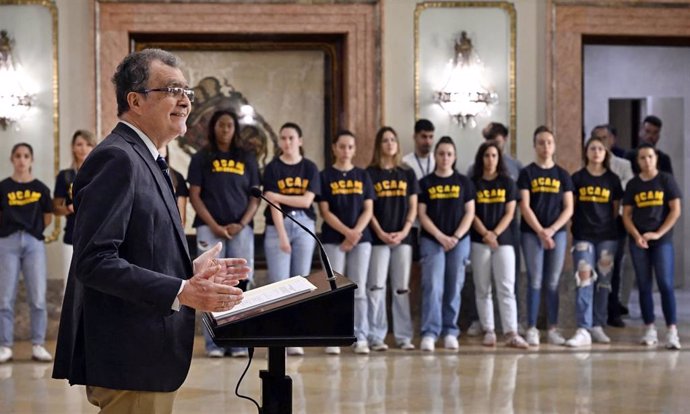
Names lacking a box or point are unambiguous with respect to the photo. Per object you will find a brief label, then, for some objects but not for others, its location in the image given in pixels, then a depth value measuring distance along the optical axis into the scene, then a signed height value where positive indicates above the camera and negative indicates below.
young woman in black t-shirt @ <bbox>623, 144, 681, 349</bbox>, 8.73 -0.30
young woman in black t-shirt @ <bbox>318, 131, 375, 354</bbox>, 8.48 -0.21
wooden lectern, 2.96 -0.36
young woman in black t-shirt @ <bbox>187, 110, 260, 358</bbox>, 8.29 +0.01
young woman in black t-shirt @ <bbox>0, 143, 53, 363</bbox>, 8.21 -0.37
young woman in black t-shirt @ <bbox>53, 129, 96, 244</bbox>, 8.23 +0.09
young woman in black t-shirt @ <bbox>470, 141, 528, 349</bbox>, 8.76 -0.39
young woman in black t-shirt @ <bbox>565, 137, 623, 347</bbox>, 8.91 -0.29
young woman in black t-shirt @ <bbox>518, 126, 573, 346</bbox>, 8.81 -0.24
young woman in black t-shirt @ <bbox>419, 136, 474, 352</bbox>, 8.69 -0.34
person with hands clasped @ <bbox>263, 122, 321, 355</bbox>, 8.37 -0.08
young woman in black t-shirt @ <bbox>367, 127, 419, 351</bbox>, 8.62 -0.35
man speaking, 2.70 -0.19
